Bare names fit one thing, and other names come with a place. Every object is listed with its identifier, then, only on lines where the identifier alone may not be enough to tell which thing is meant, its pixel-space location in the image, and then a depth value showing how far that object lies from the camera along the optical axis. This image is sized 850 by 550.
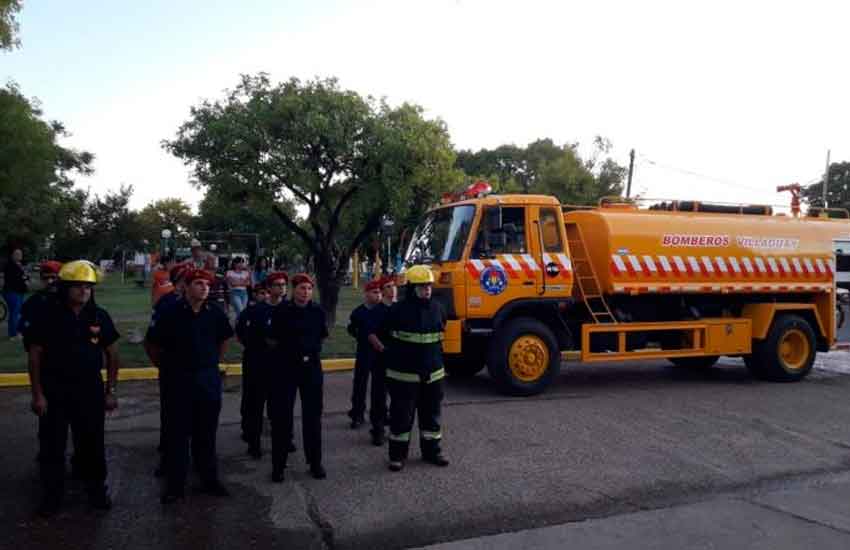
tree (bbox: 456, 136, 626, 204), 34.12
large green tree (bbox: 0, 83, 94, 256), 17.80
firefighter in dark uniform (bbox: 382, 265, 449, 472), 6.12
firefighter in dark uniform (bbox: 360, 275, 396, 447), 6.92
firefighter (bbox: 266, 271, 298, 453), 6.75
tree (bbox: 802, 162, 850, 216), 56.56
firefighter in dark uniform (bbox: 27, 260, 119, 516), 4.87
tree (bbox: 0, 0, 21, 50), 14.09
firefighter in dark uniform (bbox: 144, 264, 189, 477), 5.75
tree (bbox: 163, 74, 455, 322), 12.14
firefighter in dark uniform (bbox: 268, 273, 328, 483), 5.71
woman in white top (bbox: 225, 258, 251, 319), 13.72
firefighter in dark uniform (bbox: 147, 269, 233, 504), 5.23
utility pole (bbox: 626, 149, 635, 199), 36.53
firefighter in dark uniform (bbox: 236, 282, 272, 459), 6.47
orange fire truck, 9.28
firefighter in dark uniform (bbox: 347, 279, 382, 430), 7.29
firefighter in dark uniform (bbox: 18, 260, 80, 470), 4.93
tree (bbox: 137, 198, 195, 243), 66.79
